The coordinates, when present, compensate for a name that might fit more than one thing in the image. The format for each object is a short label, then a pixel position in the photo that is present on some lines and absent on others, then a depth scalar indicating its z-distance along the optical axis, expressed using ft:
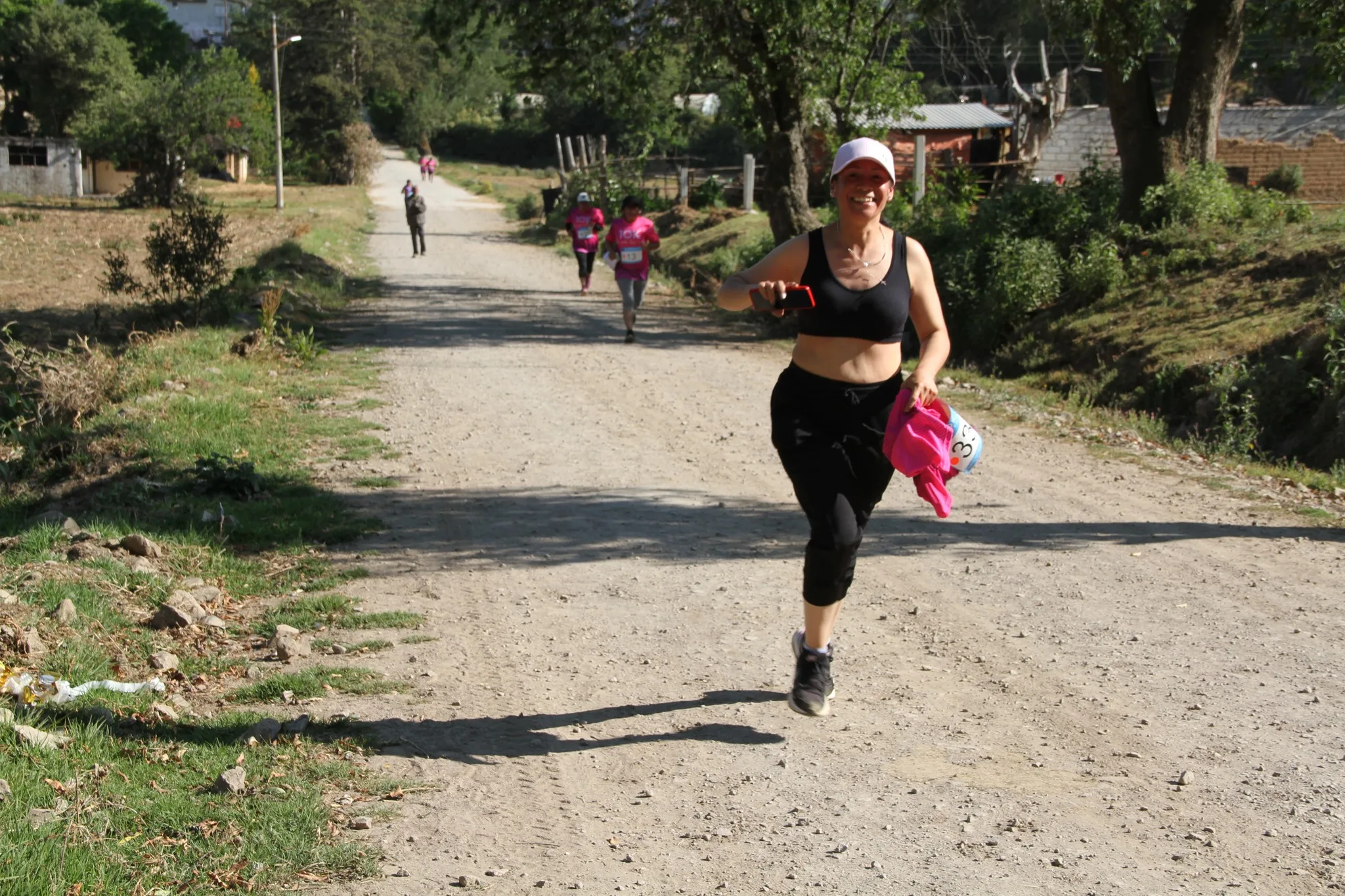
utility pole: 146.61
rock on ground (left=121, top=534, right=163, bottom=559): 22.66
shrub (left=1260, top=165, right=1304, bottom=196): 85.66
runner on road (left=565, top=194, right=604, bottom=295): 70.33
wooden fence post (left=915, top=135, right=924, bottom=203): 71.87
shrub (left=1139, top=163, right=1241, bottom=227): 51.85
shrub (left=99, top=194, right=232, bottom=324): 53.57
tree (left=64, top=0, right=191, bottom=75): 253.65
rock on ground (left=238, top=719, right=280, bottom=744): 15.57
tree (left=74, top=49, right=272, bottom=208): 160.15
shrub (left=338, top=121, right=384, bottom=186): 224.33
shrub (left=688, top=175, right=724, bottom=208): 112.37
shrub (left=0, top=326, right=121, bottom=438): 36.63
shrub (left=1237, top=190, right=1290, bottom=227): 51.49
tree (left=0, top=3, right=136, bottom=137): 203.72
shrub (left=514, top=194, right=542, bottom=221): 153.99
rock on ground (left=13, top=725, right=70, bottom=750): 14.66
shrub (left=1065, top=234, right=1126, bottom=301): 49.90
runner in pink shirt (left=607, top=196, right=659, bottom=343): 52.95
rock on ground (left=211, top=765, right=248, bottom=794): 13.92
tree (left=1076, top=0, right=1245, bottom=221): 50.93
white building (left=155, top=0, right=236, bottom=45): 403.75
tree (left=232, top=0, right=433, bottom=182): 231.91
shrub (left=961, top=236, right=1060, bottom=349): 51.26
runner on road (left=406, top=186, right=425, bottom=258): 99.35
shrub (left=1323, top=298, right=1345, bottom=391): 36.45
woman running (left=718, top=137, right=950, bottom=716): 15.51
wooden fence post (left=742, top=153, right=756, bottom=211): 102.63
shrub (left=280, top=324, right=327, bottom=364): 46.80
